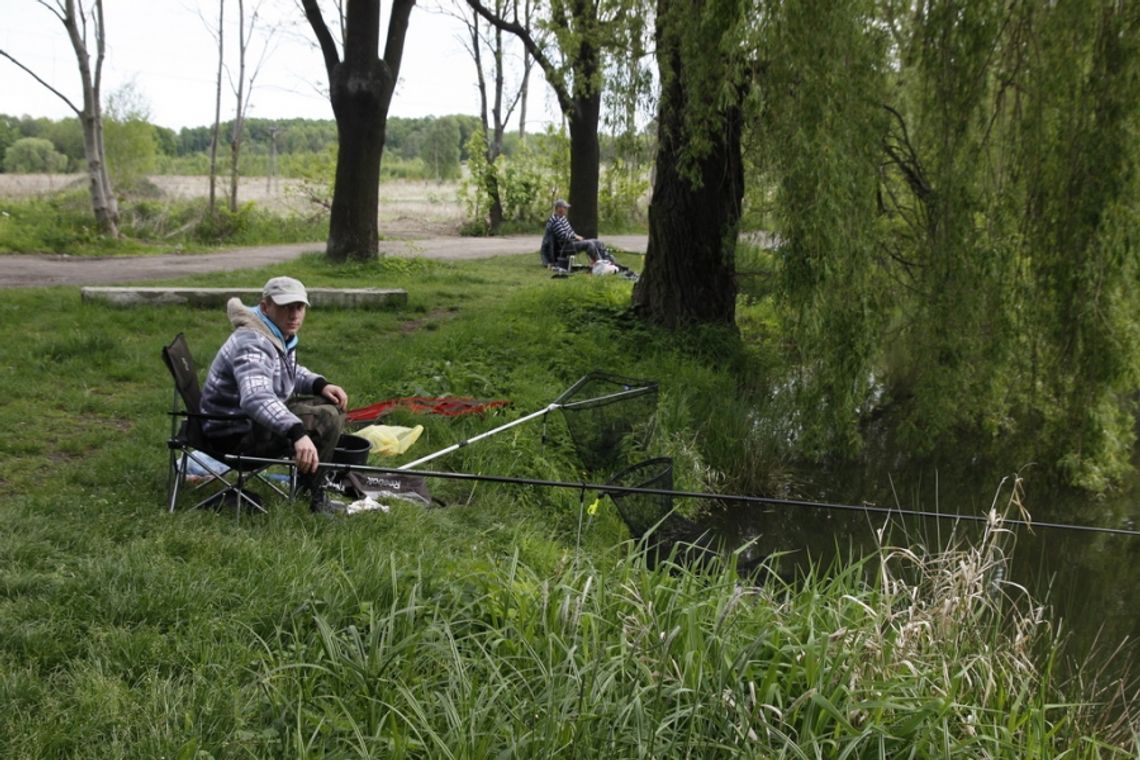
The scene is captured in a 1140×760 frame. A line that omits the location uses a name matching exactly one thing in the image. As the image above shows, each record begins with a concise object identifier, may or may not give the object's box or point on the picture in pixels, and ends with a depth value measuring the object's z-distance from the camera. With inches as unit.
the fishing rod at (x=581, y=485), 152.9
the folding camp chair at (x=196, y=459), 194.5
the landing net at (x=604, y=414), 269.9
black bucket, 212.7
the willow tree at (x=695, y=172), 318.7
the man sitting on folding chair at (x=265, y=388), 195.3
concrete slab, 405.1
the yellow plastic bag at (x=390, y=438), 247.3
